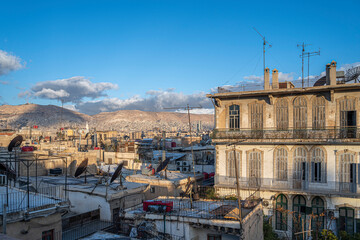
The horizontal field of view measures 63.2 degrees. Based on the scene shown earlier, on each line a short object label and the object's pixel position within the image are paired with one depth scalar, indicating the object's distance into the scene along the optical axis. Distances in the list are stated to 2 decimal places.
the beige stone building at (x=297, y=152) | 20.81
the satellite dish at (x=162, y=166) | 25.64
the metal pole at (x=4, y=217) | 11.80
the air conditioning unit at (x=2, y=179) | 19.48
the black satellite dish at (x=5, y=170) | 18.26
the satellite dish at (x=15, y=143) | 25.76
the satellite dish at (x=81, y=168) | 23.38
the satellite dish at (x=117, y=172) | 20.86
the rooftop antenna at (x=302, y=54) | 24.96
